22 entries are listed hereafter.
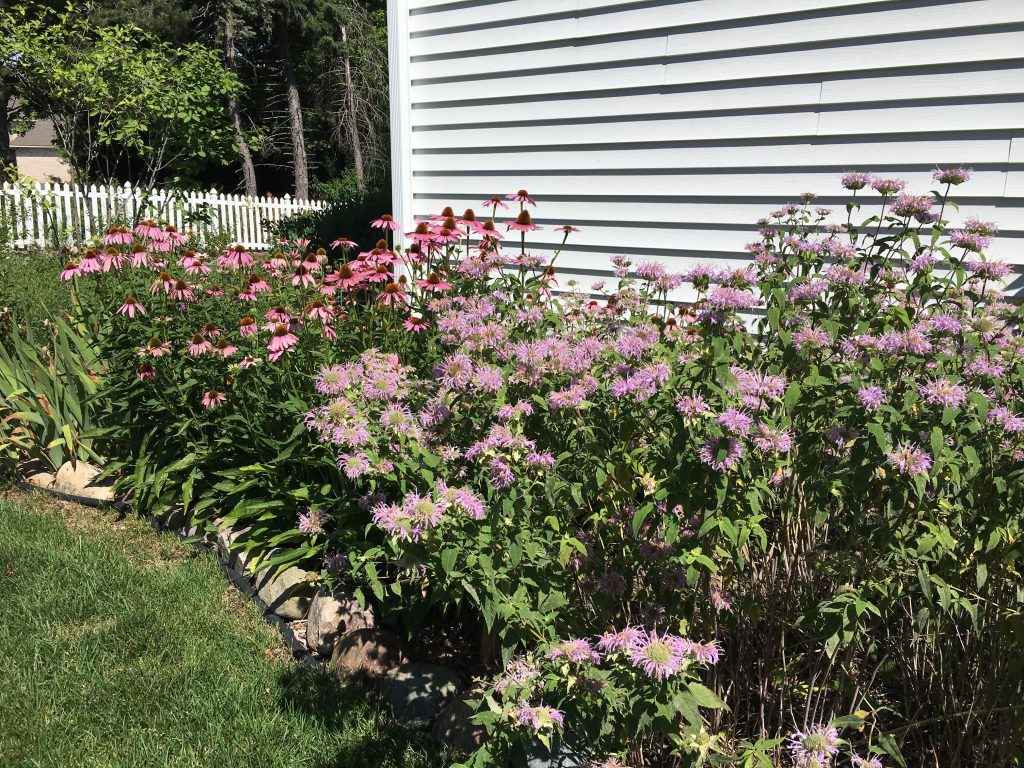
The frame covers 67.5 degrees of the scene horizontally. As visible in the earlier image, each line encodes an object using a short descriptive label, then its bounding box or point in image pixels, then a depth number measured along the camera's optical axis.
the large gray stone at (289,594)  2.95
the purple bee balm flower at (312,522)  2.63
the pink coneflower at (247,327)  3.07
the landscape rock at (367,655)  2.55
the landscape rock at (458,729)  2.17
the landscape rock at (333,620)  2.75
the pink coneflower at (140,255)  3.55
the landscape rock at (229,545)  3.20
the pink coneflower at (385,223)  3.54
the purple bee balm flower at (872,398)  1.54
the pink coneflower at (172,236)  3.58
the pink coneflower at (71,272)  3.38
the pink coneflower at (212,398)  3.16
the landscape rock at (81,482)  3.96
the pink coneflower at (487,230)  3.00
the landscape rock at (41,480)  4.12
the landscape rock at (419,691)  2.36
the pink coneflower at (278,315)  3.02
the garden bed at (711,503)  1.56
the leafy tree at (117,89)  11.27
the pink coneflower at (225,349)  3.12
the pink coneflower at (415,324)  2.87
